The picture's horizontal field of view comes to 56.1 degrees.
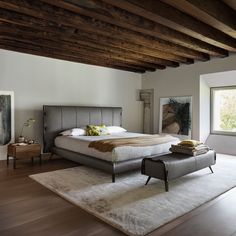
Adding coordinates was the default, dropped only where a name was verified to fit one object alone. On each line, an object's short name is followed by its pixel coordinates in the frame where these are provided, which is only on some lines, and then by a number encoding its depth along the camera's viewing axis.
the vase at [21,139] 4.86
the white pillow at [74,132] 5.21
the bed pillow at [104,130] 5.54
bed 3.77
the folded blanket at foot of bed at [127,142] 3.81
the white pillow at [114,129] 5.91
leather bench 3.25
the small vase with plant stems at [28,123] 5.16
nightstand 4.49
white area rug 2.47
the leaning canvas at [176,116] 6.49
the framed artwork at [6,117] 4.87
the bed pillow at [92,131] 5.31
